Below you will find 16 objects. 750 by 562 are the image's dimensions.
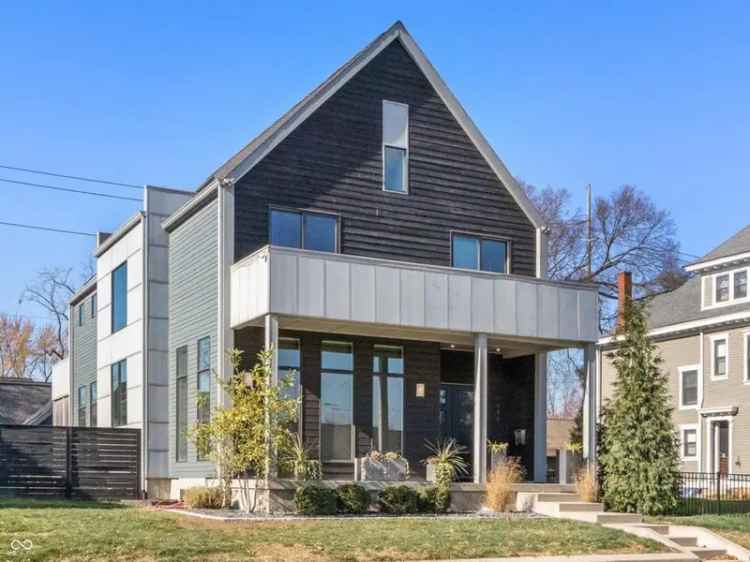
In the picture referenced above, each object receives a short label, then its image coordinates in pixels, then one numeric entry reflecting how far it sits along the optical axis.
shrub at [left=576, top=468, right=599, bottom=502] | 21.78
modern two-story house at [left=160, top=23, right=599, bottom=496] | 21.55
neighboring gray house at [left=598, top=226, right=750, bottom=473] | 35.03
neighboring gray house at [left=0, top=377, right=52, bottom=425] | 45.17
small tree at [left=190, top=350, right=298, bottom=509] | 19.66
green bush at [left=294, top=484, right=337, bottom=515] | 19.03
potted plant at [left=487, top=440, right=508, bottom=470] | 23.47
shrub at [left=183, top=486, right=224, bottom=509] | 20.41
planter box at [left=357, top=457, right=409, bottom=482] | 21.58
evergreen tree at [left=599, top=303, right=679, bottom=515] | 21.45
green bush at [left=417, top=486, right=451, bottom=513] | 20.52
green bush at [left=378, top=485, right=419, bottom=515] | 20.02
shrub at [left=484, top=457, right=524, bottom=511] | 21.36
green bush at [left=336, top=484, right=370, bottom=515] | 19.58
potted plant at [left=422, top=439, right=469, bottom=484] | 21.06
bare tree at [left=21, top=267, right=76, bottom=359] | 60.09
